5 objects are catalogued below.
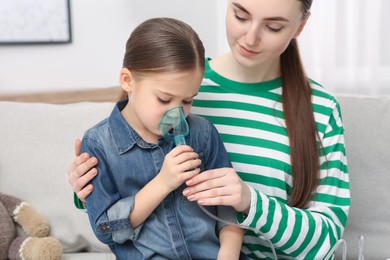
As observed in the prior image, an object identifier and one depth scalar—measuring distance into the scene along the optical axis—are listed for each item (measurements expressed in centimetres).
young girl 118
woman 133
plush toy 169
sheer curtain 236
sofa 176
